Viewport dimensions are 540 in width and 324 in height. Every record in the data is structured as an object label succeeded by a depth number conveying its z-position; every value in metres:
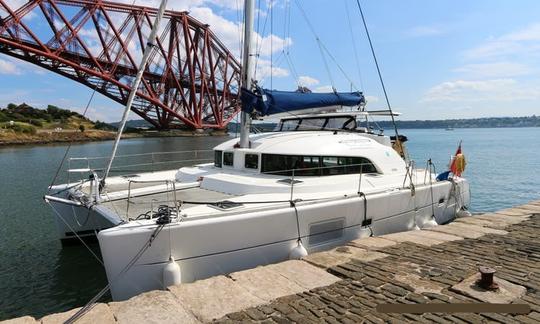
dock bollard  4.77
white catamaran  5.60
